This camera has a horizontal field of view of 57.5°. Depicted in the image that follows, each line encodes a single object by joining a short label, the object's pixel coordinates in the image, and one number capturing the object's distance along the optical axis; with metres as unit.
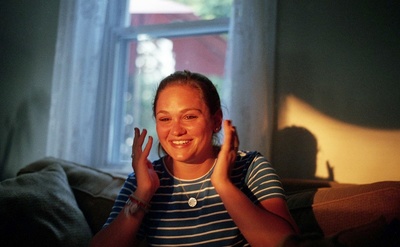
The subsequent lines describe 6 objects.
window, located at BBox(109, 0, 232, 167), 2.42
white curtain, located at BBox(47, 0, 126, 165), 2.41
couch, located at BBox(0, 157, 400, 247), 1.25
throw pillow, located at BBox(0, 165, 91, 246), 1.25
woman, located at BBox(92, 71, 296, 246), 1.09
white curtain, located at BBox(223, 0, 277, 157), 1.94
